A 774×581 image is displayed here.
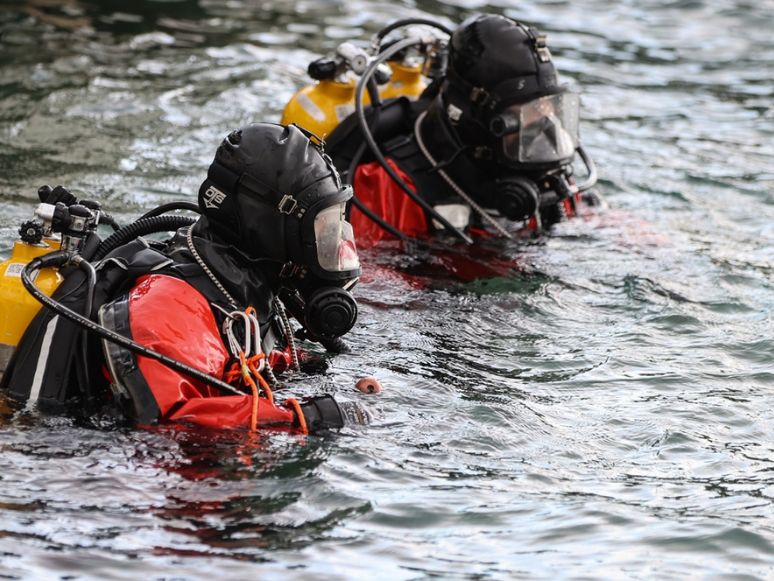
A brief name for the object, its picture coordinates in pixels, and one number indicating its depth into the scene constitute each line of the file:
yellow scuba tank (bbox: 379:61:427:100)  12.51
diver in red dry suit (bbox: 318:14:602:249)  10.65
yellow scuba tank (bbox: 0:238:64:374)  6.53
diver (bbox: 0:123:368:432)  6.21
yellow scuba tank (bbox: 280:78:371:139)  11.28
